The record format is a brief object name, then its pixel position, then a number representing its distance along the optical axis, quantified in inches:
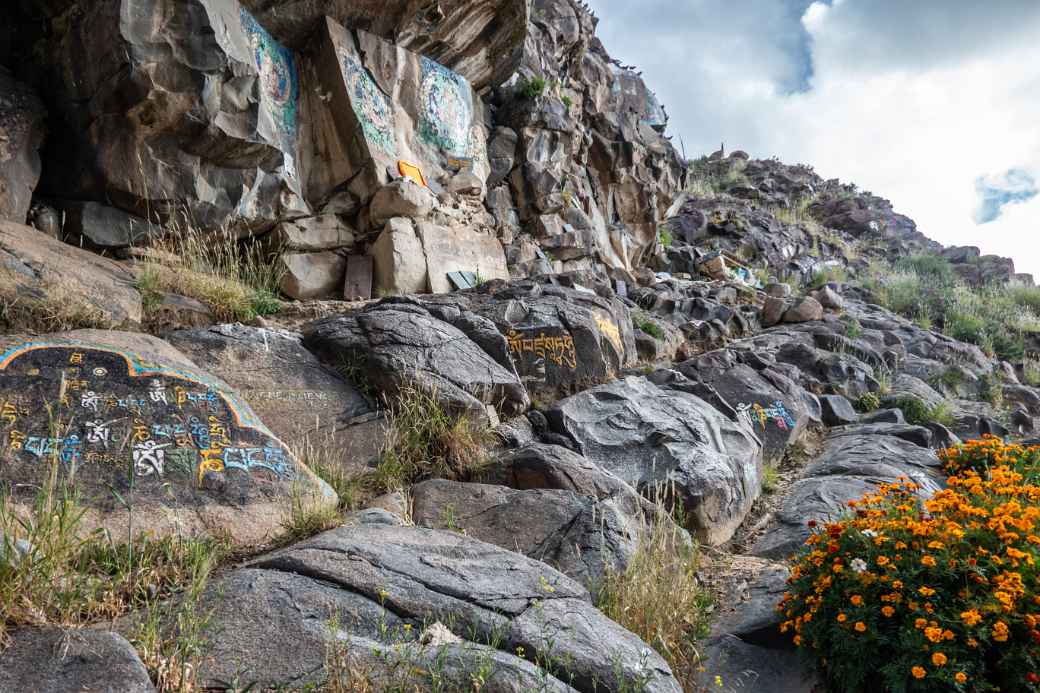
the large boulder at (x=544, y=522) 156.6
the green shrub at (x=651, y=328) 351.3
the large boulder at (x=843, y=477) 211.2
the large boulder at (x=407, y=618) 96.3
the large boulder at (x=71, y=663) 80.5
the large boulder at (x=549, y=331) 255.8
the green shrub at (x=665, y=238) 657.6
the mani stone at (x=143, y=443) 132.3
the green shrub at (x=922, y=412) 342.6
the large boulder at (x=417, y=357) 206.8
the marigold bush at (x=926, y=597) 112.2
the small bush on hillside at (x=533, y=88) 458.6
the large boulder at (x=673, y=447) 210.2
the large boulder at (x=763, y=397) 290.0
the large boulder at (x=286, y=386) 189.3
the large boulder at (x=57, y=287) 174.2
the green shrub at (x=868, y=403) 357.4
